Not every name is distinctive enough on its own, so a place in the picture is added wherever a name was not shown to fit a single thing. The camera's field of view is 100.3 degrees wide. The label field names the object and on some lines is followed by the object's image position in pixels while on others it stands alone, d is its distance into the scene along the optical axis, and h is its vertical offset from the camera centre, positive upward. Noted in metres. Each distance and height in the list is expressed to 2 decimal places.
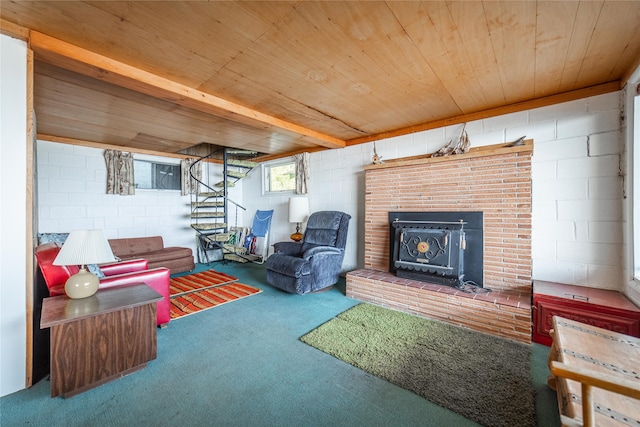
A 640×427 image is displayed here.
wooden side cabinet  1.59 -0.79
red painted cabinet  2.01 -0.78
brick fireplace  2.50 -0.26
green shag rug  1.57 -1.11
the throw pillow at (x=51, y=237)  3.74 -0.30
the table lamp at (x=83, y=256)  1.77 -0.27
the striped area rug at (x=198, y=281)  3.76 -1.03
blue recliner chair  3.43 -0.60
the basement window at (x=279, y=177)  5.48 +0.81
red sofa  1.95 -0.53
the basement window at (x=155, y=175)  5.15 +0.81
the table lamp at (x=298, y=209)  4.57 +0.09
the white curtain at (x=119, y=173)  4.71 +0.77
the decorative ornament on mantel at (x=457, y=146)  3.11 +0.80
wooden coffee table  0.94 -0.73
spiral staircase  5.38 +0.14
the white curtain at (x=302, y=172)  4.89 +0.78
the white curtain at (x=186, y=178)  5.56 +0.77
